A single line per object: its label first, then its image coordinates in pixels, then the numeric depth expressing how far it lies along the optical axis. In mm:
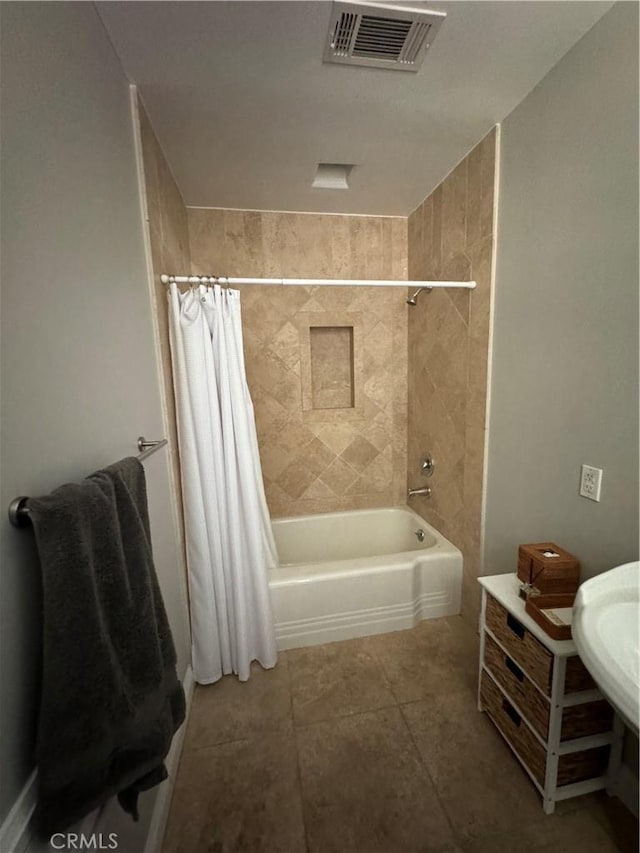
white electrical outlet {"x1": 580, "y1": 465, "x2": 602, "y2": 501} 1103
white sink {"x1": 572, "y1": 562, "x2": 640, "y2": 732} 550
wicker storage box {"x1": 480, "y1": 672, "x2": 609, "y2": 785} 1078
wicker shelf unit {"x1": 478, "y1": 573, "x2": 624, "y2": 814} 1022
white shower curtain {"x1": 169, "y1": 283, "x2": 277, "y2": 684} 1438
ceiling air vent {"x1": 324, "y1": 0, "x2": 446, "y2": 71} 974
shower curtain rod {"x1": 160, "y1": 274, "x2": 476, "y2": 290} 1425
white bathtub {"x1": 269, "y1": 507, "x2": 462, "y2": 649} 1760
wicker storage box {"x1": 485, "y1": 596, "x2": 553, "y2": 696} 1036
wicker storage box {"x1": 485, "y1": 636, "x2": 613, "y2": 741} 1047
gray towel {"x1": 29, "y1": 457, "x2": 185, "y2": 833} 567
